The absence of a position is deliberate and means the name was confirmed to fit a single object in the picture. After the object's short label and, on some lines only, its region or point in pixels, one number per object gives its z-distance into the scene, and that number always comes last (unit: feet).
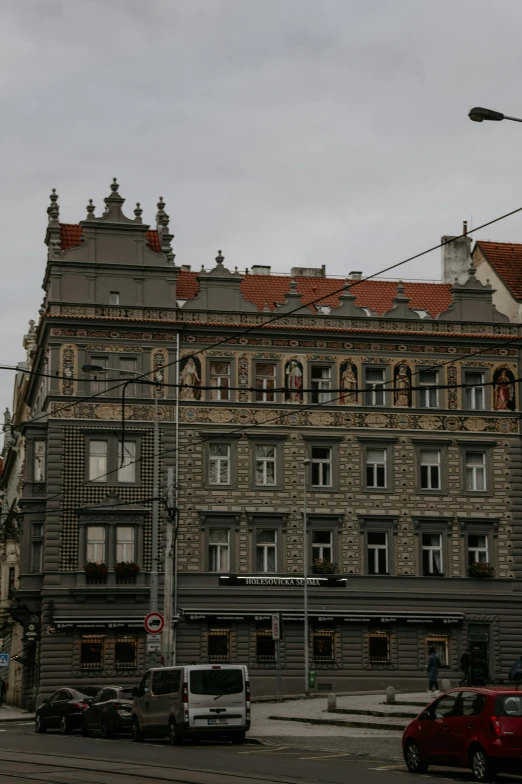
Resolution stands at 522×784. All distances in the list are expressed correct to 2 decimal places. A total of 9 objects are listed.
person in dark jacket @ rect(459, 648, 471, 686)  170.30
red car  75.41
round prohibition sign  131.03
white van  106.83
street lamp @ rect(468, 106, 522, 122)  78.89
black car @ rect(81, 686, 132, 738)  121.49
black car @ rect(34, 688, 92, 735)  134.51
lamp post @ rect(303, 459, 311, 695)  177.64
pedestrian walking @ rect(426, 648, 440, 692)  167.77
